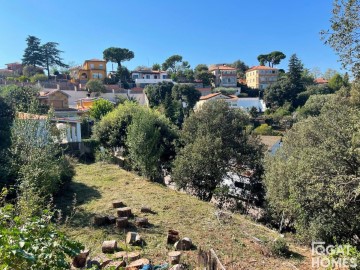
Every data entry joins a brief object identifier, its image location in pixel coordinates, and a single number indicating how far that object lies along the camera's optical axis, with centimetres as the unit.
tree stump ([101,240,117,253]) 582
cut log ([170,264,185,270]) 498
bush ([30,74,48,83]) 4618
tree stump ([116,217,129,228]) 725
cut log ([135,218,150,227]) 740
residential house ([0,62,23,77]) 5346
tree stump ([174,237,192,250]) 613
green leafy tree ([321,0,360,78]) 616
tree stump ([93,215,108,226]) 744
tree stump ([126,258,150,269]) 499
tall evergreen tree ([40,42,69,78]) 5319
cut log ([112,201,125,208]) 885
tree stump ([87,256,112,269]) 500
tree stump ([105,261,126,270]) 492
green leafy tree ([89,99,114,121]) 2813
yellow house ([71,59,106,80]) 5538
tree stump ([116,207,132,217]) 794
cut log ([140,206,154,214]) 865
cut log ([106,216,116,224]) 755
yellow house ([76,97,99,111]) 3541
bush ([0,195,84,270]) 234
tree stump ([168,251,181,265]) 547
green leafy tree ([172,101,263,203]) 1288
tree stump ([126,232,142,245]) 632
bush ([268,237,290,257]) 658
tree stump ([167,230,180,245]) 645
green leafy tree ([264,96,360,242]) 766
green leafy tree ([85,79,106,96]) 4428
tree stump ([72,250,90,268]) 515
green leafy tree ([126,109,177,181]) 1321
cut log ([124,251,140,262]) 534
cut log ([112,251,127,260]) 539
